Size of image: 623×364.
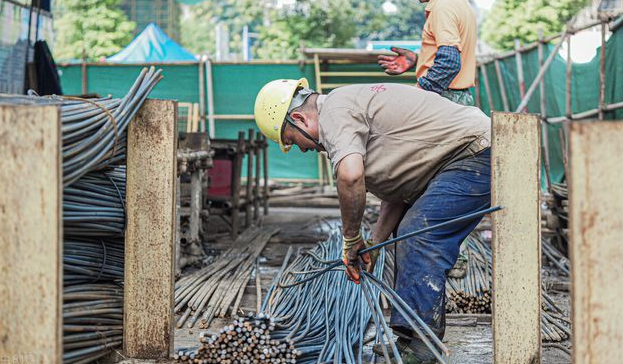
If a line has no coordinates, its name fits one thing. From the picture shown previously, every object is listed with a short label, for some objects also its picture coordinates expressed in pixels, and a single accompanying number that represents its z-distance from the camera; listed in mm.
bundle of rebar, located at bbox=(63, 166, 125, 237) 3246
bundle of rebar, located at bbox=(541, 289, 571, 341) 4441
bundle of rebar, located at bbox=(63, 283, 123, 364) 3234
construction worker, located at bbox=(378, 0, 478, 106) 5438
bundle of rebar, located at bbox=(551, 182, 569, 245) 7523
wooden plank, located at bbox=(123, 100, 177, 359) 3545
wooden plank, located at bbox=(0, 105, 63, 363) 2705
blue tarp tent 17984
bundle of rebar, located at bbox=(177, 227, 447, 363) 3654
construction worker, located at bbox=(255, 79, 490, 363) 3717
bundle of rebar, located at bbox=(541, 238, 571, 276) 6491
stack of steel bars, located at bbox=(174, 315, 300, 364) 3635
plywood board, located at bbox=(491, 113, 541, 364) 3383
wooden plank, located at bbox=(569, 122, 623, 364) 2768
